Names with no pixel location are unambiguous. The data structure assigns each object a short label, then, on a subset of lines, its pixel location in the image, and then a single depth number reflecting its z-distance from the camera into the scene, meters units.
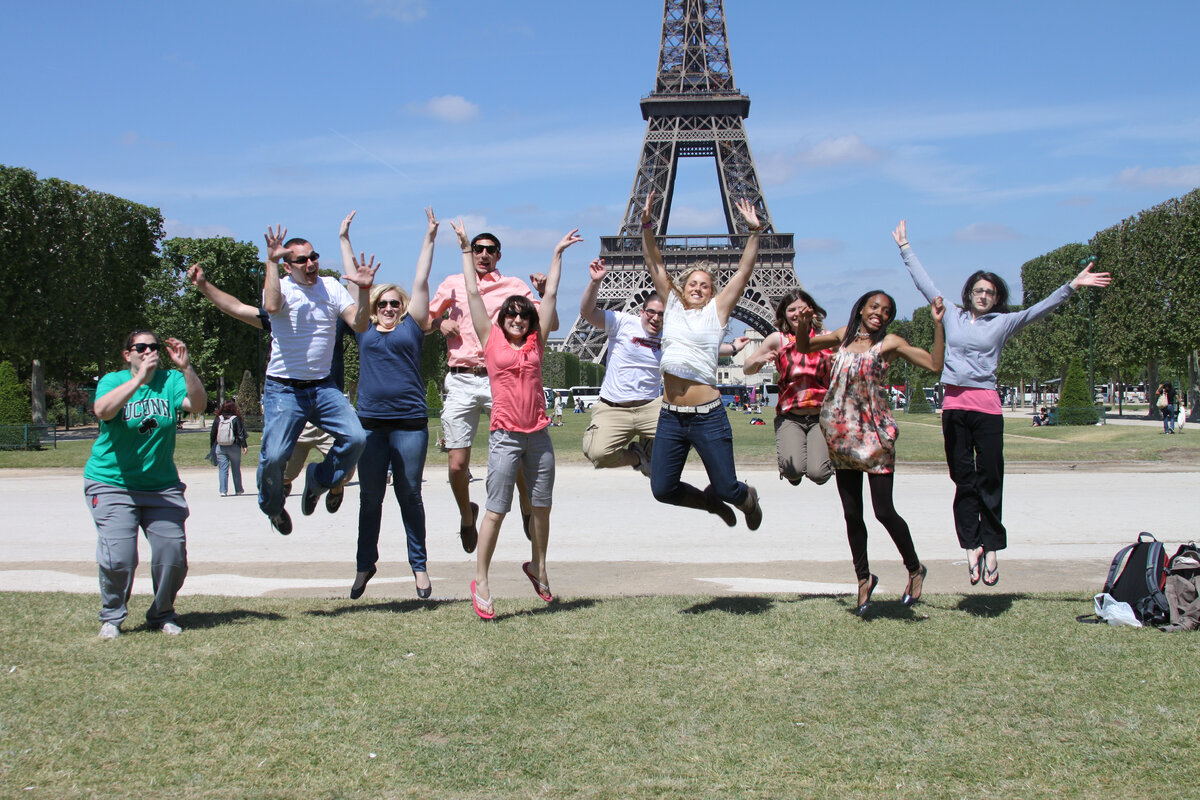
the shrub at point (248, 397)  42.88
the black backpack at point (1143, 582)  5.91
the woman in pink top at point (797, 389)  6.99
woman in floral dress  6.21
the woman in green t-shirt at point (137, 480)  5.82
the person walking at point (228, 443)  16.47
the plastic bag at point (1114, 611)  5.91
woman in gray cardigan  6.61
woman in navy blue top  6.53
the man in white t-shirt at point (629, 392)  7.28
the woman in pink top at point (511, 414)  6.20
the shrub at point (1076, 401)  38.38
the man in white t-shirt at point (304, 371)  6.44
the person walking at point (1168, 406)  31.25
